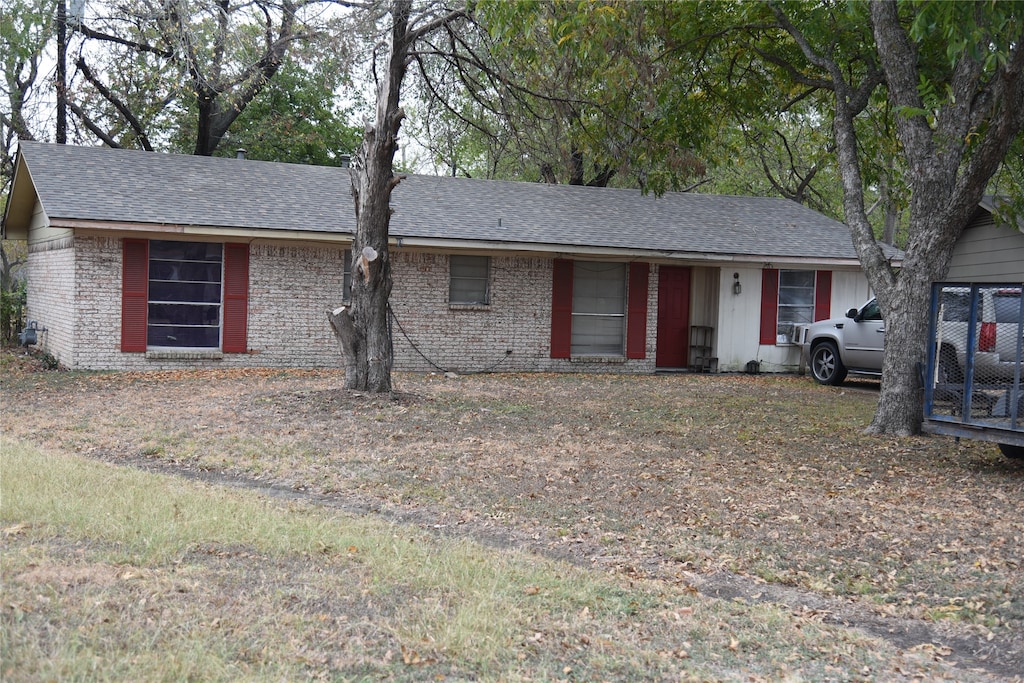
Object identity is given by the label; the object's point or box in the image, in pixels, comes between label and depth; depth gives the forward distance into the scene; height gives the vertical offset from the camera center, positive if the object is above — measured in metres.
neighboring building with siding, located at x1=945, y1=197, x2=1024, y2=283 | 16.06 +1.19
